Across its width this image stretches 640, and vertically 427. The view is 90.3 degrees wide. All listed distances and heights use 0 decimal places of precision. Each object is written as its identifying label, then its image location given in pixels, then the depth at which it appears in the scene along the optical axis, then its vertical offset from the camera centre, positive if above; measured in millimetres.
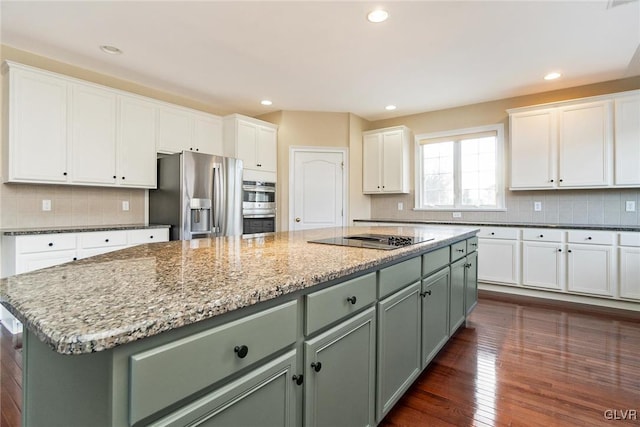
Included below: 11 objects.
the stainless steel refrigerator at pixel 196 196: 3629 +210
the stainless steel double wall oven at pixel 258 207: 4555 +98
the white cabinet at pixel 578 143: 3498 +834
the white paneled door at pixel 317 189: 4996 +394
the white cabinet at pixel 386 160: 5047 +867
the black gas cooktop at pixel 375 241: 1794 -172
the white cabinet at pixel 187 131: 3855 +1069
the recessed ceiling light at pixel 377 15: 2467 +1571
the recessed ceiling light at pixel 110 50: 3025 +1578
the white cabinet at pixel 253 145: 4445 +998
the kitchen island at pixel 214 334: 618 -314
